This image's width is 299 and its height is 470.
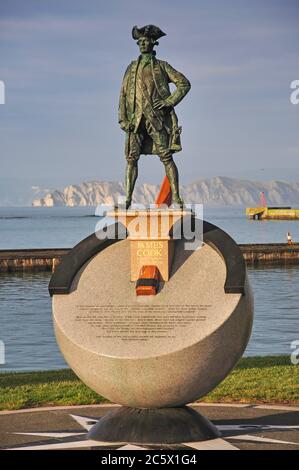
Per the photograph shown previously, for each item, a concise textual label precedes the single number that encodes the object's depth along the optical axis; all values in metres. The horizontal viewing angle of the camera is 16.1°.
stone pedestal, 13.04
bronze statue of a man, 15.04
